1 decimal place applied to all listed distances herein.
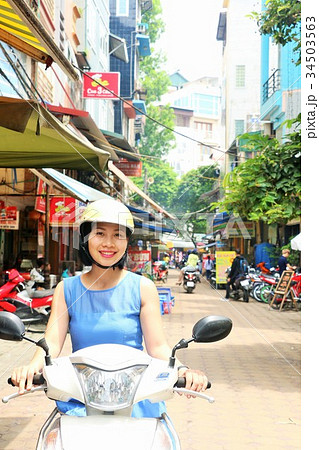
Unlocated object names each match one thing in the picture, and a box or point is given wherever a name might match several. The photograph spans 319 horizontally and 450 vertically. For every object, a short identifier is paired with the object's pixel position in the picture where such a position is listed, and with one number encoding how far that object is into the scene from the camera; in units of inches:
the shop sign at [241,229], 994.6
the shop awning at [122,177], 561.3
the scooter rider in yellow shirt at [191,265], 812.9
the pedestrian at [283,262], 648.4
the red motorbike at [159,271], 938.2
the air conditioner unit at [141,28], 1439.5
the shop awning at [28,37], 151.5
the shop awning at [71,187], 344.5
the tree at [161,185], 1378.0
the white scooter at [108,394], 72.5
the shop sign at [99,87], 685.3
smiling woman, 93.2
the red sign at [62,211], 461.7
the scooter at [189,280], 796.6
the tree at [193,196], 1401.3
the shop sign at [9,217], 446.0
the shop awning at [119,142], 692.1
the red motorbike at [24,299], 381.4
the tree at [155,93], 1423.5
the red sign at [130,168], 864.3
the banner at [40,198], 450.6
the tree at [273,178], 241.0
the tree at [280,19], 294.5
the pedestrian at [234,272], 714.8
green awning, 171.6
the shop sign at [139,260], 697.0
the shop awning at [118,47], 1083.3
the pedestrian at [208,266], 1047.7
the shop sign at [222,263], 826.8
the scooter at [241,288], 687.7
